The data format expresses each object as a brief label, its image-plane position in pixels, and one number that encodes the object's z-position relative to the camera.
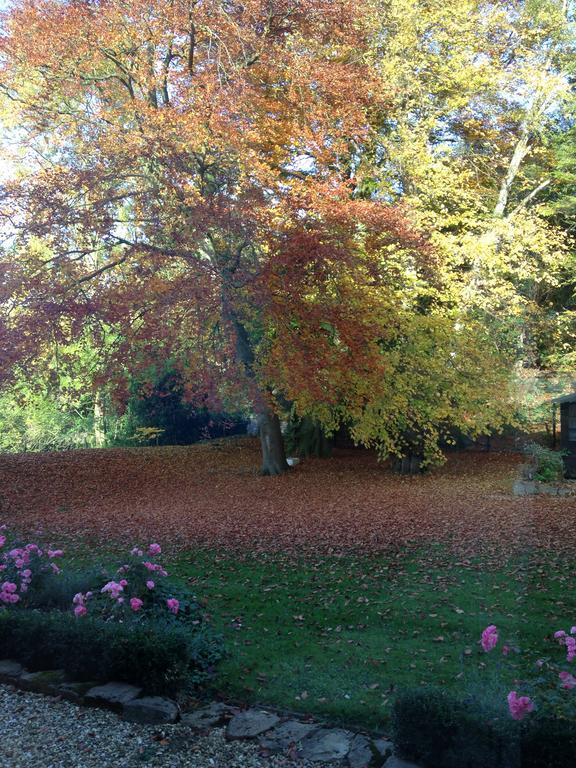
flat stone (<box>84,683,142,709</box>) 4.39
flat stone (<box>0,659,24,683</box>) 4.86
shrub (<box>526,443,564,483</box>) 14.37
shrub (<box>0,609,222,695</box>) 4.50
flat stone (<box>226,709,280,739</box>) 4.03
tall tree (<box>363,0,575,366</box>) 15.35
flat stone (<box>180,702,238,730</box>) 4.18
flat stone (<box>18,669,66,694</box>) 4.69
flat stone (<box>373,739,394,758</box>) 3.73
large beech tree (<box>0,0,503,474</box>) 11.09
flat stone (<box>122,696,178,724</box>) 4.22
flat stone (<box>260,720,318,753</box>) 3.88
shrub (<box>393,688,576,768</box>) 3.21
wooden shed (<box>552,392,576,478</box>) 15.42
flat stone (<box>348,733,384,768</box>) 3.65
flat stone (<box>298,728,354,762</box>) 3.75
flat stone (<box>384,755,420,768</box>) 3.49
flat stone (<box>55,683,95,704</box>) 4.54
